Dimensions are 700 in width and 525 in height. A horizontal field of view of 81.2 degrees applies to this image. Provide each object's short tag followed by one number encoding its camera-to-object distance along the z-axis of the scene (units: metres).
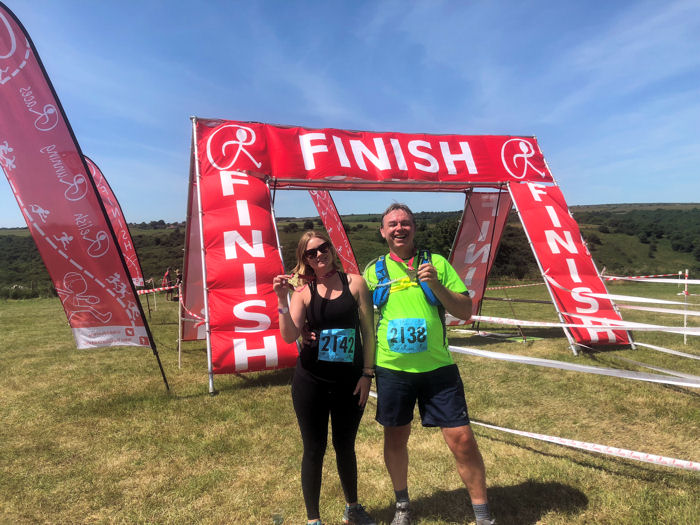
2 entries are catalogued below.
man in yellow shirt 2.38
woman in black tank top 2.45
